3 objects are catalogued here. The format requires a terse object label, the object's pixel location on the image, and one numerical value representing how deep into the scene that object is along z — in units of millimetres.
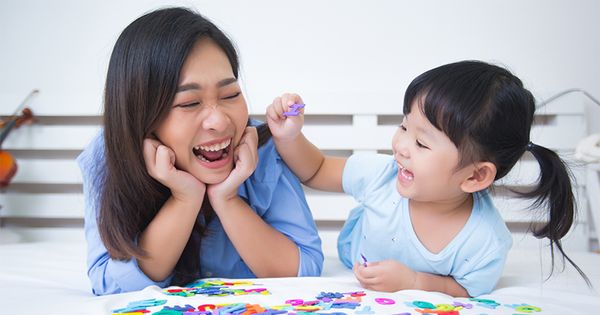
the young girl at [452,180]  1105
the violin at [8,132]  2088
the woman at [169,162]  1064
